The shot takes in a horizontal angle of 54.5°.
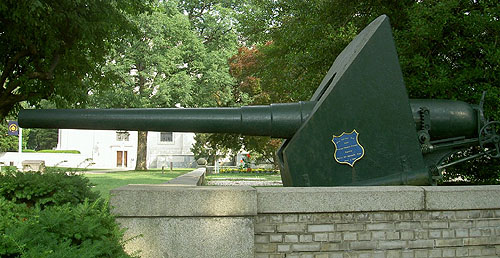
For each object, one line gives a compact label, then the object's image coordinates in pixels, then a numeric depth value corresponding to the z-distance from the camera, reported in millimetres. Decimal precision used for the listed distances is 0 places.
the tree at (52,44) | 9430
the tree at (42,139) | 54100
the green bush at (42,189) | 5066
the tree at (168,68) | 26625
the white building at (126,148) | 43031
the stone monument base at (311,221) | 4676
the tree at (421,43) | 9289
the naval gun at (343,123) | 5570
